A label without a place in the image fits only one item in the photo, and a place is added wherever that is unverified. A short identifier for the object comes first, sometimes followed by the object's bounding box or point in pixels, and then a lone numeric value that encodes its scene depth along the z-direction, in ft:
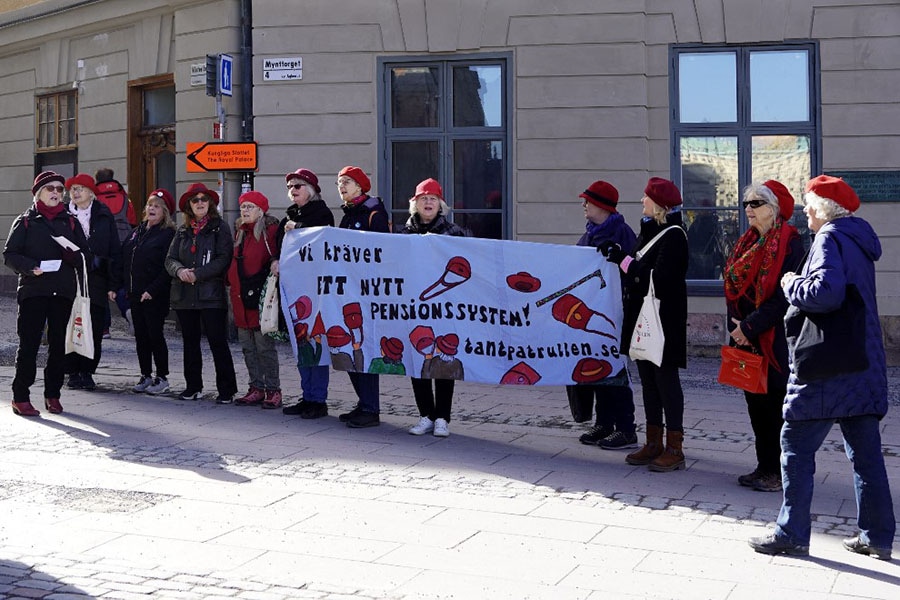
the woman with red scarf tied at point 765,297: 22.84
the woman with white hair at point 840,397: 18.83
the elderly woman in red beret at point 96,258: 35.81
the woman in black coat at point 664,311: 25.13
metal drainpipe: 49.11
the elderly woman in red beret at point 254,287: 32.81
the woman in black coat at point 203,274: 33.71
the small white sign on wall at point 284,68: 47.93
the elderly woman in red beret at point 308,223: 31.63
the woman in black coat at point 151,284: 35.19
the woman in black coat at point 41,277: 31.17
